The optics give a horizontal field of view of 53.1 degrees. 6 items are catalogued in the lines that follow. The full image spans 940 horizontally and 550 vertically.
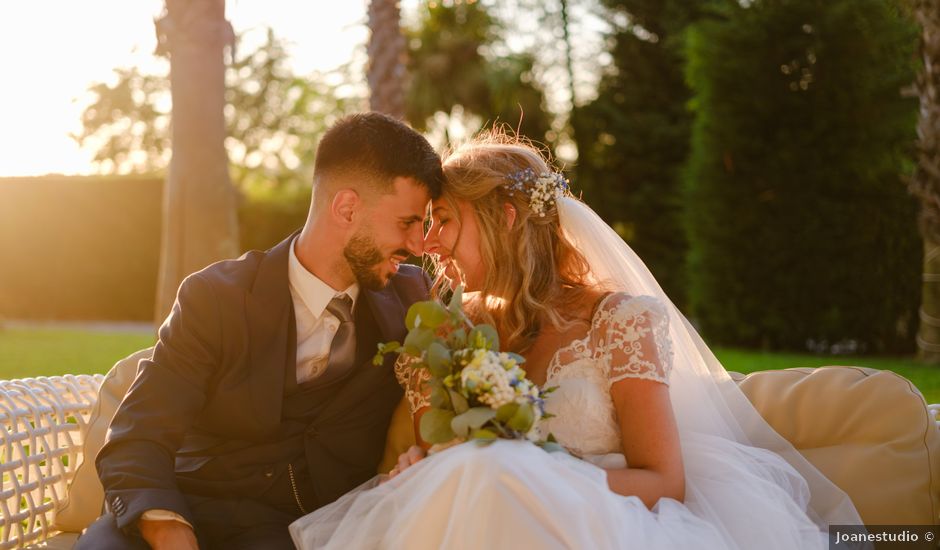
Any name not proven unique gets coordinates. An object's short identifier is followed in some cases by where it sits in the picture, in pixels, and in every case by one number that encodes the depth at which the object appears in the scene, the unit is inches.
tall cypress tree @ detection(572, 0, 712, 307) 704.4
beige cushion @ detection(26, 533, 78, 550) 129.1
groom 118.6
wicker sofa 115.3
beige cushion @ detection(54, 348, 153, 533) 136.3
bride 96.6
